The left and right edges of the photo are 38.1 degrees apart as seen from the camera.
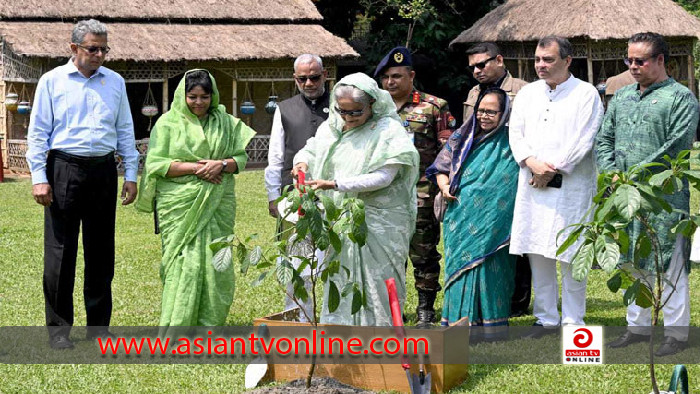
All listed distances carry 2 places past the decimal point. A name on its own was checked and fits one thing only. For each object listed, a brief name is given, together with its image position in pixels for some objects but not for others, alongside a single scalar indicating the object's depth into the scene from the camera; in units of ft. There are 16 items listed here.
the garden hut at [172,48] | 64.95
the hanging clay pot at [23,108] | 63.00
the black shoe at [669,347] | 20.29
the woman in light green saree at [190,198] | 21.43
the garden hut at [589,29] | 72.33
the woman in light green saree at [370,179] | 18.02
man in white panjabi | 20.99
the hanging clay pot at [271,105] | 71.92
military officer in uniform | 22.49
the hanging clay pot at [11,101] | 63.87
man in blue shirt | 20.98
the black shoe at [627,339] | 20.93
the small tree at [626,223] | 13.78
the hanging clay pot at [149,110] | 67.05
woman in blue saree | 21.31
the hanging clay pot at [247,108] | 71.00
